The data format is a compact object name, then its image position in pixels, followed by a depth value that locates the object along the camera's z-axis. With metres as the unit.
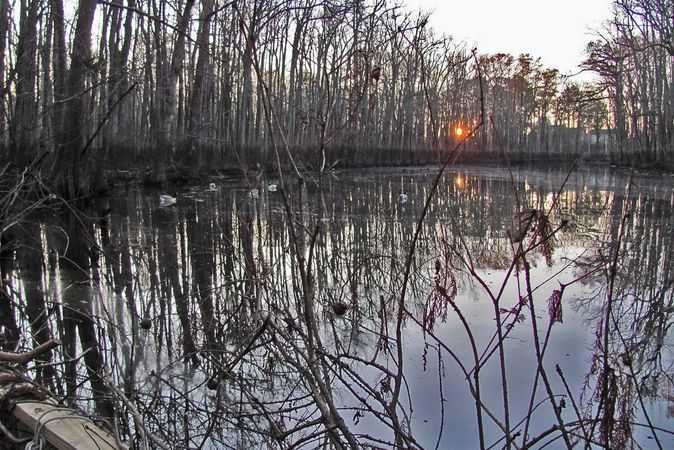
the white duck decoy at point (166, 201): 12.56
